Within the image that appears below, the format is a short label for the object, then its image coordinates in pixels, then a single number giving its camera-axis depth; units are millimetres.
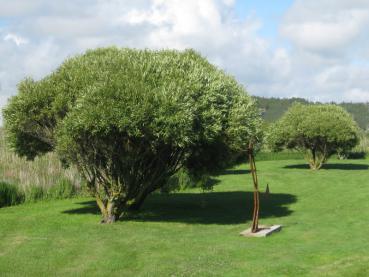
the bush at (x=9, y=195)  36562
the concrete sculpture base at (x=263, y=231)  23297
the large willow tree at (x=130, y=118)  23891
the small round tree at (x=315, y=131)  61000
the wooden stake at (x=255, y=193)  23859
